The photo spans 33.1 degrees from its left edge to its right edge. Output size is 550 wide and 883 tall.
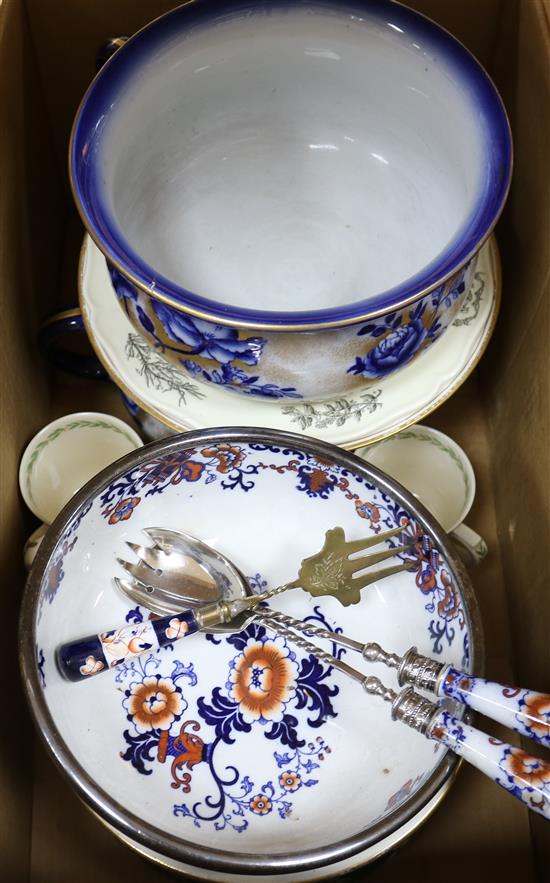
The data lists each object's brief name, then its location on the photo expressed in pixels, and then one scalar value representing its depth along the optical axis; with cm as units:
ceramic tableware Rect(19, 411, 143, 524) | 50
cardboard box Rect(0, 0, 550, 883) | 44
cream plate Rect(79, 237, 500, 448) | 48
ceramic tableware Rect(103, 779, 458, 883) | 36
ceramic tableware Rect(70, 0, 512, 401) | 41
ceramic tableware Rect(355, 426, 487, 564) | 52
